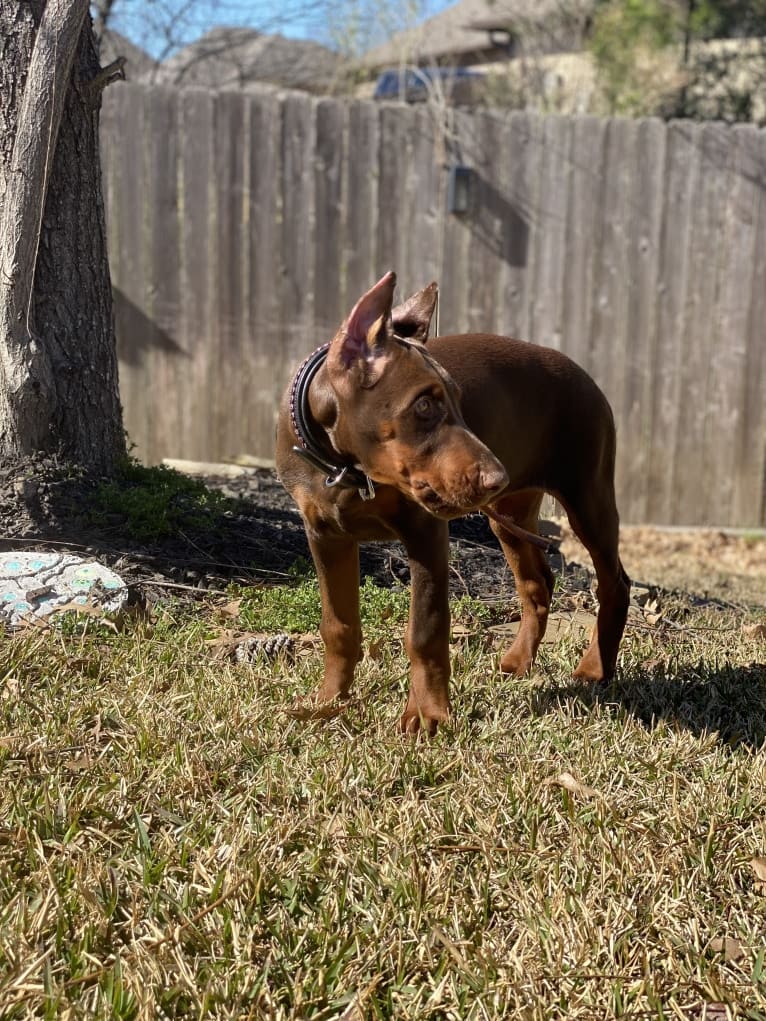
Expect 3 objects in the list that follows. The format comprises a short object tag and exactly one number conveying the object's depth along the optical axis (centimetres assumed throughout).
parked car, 1661
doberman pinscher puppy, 292
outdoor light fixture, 820
